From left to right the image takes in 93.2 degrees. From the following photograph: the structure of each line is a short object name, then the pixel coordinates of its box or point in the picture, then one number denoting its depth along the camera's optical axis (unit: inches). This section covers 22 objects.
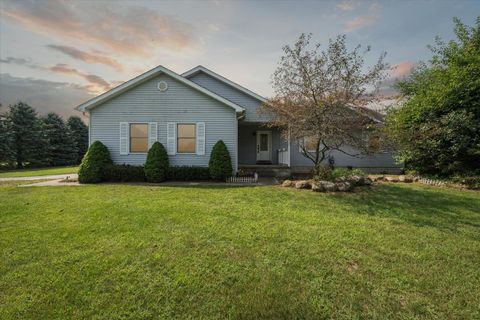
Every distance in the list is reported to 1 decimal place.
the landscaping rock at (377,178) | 436.4
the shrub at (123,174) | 437.7
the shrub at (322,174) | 363.1
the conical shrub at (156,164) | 427.5
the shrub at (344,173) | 370.7
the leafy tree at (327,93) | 330.6
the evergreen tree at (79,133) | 1245.8
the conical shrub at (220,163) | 436.8
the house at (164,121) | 469.7
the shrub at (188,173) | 449.1
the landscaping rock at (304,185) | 349.7
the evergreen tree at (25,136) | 970.1
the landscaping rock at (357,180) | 356.3
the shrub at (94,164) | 421.4
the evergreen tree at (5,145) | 893.8
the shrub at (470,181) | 362.0
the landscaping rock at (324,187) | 329.1
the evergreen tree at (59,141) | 1091.3
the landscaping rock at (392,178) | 440.1
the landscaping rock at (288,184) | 370.3
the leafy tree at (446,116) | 409.7
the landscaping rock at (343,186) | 329.7
